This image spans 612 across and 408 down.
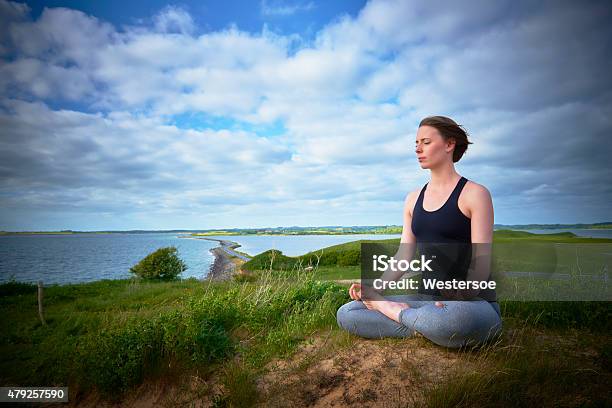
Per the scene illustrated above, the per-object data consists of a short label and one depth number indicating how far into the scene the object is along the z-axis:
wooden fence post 7.95
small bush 26.59
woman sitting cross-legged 2.90
